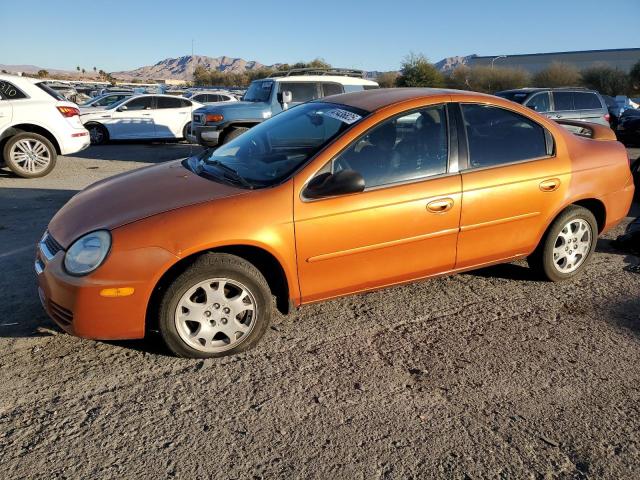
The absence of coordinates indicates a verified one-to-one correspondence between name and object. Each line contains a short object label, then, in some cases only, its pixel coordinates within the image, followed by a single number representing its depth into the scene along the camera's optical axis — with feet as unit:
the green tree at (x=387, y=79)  160.32
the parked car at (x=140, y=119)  47.65
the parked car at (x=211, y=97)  76.79
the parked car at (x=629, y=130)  49.52
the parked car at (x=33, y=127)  28.19
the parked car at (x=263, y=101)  35.19
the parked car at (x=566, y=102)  38.78
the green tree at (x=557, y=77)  157.48
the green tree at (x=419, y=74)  130.53
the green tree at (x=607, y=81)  156.35
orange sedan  9.77
